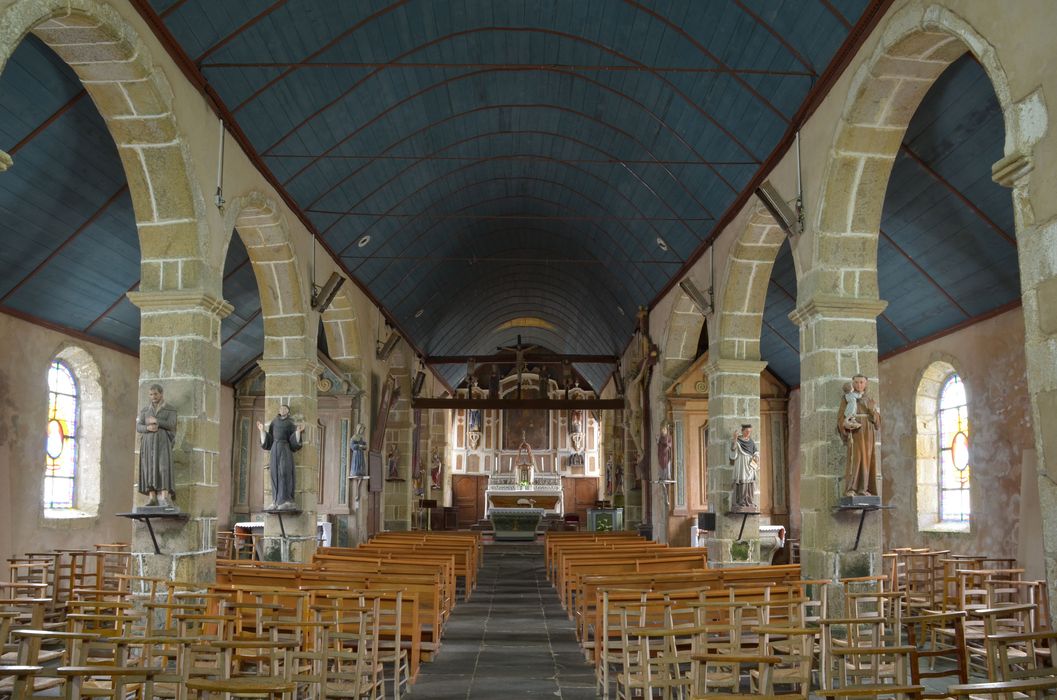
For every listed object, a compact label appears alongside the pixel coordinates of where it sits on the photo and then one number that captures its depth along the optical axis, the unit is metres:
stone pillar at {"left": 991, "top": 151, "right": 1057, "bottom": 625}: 5.78
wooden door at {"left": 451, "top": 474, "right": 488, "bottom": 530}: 40.88
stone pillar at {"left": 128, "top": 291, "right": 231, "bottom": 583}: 9.60
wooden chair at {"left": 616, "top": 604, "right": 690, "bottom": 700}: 5.76
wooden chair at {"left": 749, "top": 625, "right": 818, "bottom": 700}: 5.41
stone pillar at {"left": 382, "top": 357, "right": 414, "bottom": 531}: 23.36
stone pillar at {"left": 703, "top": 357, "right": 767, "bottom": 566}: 14.59
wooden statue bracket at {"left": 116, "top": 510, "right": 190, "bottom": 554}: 9.33
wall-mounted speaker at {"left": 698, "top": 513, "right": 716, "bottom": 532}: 14.85
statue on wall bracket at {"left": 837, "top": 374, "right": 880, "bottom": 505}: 9.54
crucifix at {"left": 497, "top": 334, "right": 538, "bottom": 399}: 25.11
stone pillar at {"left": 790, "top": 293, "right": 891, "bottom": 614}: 9.83
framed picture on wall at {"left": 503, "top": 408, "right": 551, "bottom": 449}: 43.28
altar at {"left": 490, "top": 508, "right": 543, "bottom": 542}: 27.64
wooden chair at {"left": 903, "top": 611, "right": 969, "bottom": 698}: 5.55
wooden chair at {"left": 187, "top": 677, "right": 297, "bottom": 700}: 4.72
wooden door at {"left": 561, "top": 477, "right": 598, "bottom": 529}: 42.16
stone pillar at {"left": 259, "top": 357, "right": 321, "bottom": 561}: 14.28
